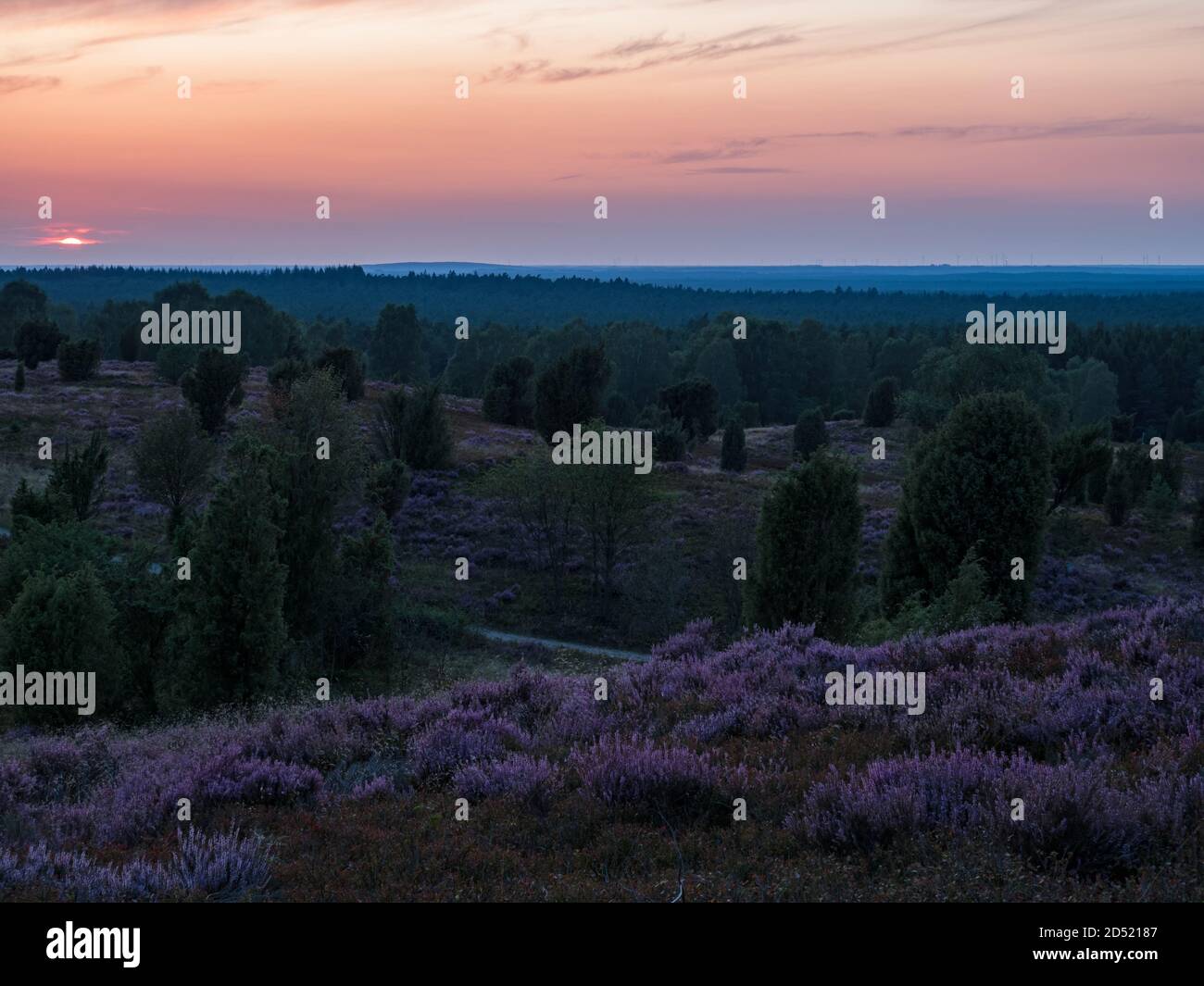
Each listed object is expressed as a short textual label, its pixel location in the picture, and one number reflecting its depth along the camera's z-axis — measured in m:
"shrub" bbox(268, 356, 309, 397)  54.44
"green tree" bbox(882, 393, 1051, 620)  24.62
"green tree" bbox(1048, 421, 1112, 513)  45.47
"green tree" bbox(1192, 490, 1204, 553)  47.91
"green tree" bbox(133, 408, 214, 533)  37.56
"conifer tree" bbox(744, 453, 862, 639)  24.09
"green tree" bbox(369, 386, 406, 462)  52.84
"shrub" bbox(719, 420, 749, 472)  63.75
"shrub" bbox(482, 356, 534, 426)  74.81
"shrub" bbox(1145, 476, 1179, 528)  50.44
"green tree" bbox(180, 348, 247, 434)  52.50
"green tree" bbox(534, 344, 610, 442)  61.47
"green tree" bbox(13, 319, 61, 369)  76.12
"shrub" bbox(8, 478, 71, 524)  28.88
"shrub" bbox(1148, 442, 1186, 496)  55.34
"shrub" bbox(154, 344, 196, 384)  69.31
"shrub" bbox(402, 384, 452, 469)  52.84
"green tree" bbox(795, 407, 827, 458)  73.56
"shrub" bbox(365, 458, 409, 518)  44.06
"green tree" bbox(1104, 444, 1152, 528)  52.03
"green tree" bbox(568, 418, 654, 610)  39.06
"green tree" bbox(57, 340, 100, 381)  68.56
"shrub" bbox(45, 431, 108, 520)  33.62
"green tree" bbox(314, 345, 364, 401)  66.06
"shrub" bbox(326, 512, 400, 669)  27.91
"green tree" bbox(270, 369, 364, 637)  26.34
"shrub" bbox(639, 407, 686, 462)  62.66
